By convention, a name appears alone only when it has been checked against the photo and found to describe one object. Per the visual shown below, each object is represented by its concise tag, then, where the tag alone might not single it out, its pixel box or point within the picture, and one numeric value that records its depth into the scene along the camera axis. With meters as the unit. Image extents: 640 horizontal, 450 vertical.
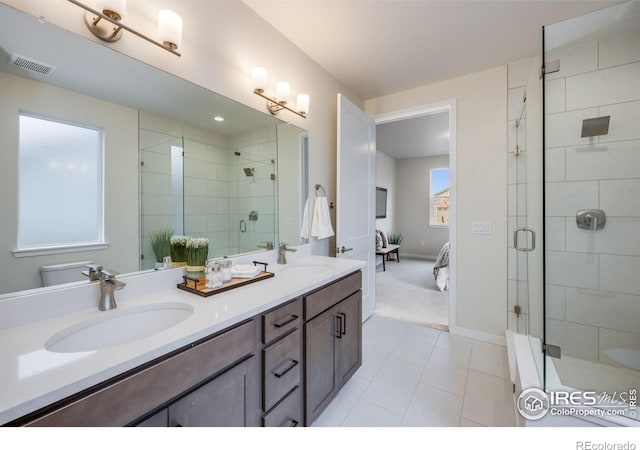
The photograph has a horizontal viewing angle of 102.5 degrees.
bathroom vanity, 0.59
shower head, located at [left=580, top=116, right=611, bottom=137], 1.66
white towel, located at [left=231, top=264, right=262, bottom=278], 1.40
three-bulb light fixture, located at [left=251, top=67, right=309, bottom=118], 1.67
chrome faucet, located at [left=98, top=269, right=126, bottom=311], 0.99
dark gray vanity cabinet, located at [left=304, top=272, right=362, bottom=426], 1.32
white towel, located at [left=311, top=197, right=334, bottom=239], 2.25
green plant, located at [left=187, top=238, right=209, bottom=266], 1.29
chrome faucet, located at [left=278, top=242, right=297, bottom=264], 1.88
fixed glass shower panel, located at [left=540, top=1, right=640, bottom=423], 1.56
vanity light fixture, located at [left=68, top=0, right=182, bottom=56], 1.00
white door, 2.36
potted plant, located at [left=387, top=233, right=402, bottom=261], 6.63
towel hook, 2.34
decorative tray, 1.17
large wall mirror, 0.88
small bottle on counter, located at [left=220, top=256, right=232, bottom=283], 1.30
